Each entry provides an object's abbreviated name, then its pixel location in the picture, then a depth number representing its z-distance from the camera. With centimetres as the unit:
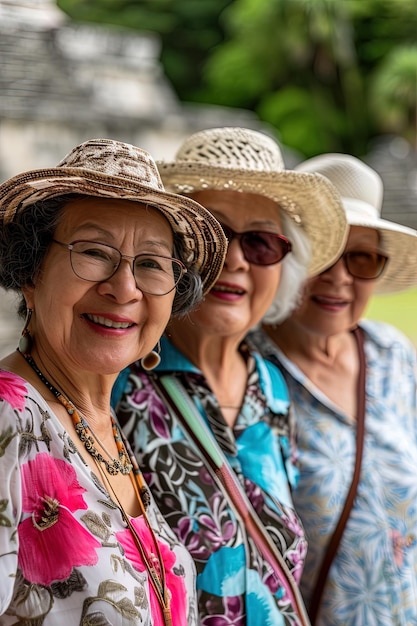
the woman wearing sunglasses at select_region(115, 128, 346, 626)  153
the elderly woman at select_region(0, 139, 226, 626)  132
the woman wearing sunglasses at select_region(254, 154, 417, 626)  172
